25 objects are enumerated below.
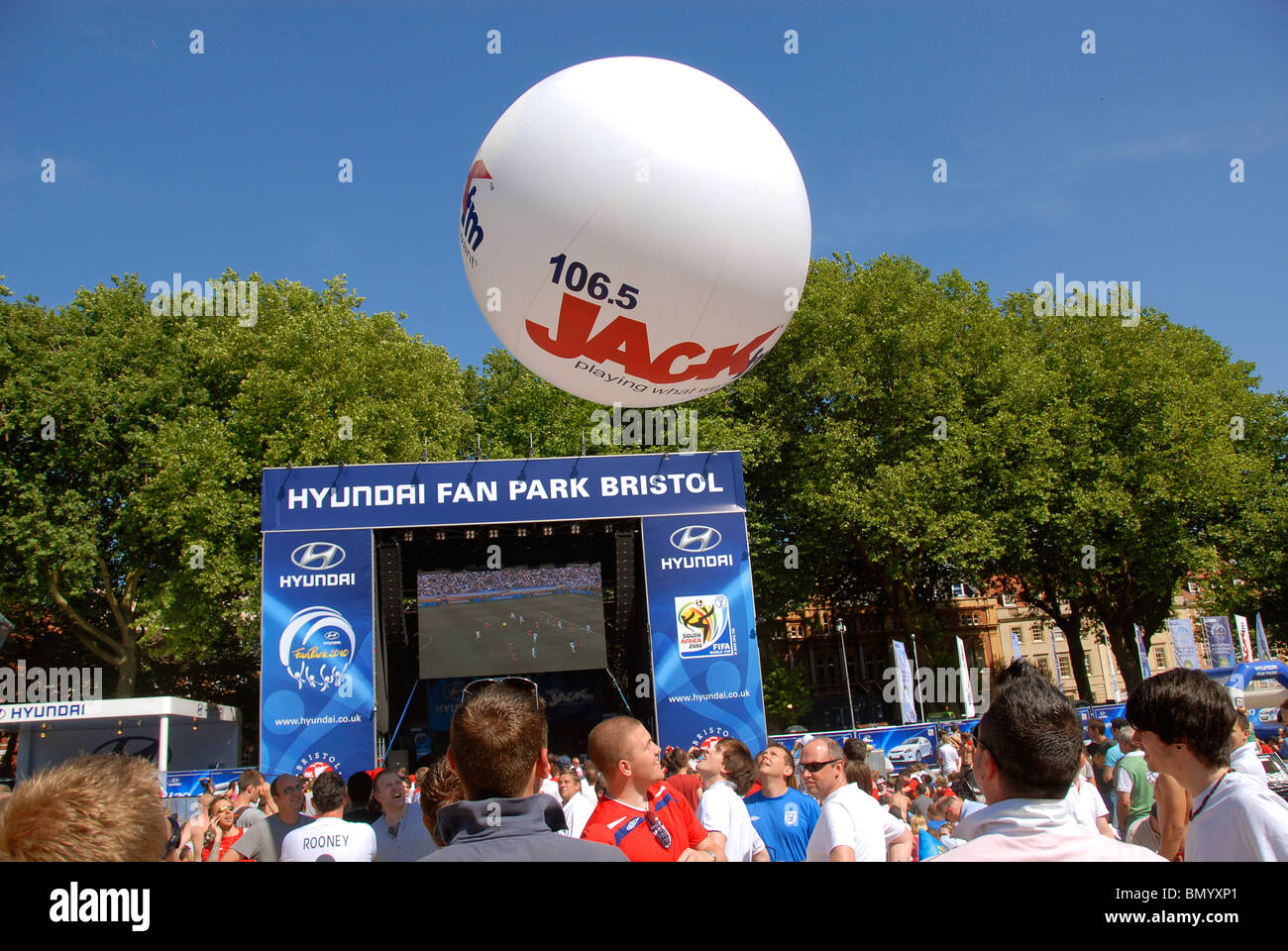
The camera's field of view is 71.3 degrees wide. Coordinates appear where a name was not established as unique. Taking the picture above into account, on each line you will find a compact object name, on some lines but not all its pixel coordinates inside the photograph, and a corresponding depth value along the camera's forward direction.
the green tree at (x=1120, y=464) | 25.62
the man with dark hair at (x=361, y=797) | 5.74
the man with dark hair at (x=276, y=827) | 5.03
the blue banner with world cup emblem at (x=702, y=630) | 16.77
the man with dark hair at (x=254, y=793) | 7.97
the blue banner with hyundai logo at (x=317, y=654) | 16.12
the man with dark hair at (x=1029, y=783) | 1.75
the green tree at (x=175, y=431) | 22.25
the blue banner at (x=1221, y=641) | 19.59
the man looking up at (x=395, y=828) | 4.89
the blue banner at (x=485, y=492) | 17.30
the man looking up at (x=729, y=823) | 4.74
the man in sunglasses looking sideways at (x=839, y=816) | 3.99
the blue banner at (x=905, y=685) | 17.45
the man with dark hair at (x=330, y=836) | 4.50
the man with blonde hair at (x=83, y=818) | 1.59
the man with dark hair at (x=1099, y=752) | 8.33
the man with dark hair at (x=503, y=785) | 1.82
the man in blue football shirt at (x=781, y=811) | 5.07
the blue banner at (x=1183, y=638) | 17.25
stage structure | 16.47
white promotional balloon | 3.70
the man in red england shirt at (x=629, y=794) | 3.74
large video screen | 17.11
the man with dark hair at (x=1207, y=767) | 2.34
